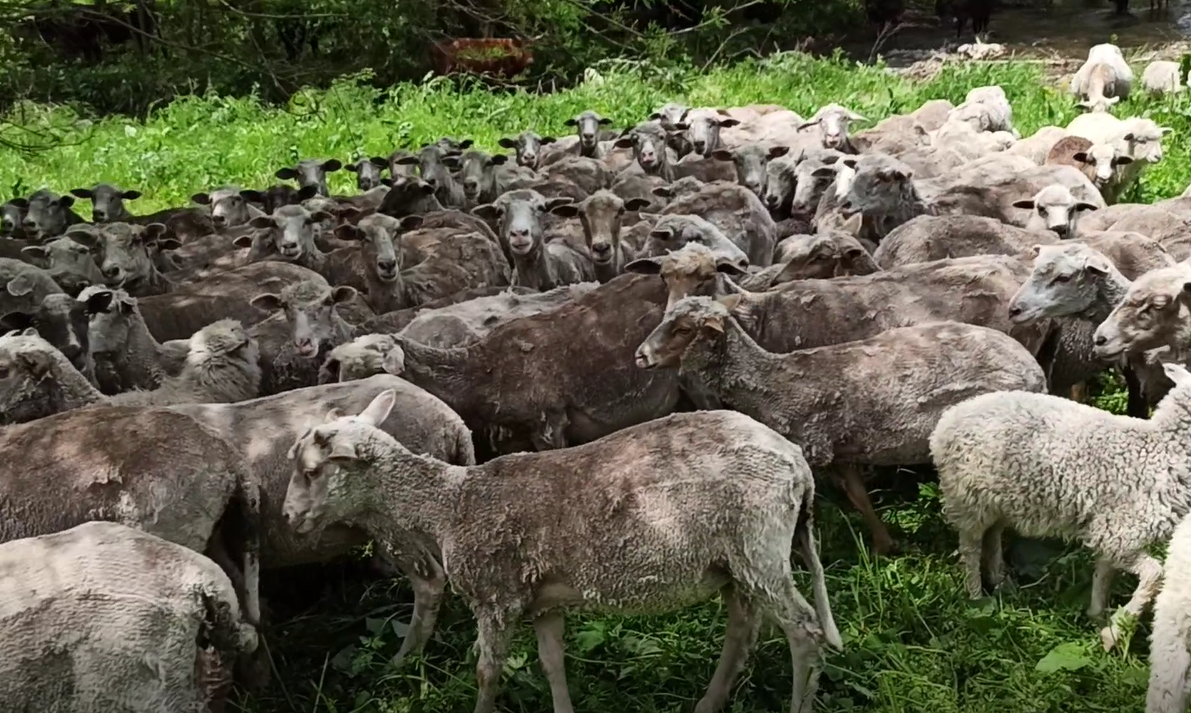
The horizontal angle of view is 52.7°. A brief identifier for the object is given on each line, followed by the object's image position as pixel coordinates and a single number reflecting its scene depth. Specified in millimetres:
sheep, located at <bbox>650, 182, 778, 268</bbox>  8594
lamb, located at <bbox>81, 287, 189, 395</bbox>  6320
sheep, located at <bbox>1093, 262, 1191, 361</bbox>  5637
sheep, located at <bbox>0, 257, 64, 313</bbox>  7078
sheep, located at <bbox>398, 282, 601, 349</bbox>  6625
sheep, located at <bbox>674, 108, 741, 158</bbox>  12469
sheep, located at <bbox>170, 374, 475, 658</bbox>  4840
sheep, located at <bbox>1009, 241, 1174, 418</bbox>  5934
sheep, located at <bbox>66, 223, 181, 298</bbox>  8008
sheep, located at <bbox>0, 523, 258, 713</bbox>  3533
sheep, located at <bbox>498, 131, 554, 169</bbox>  12289
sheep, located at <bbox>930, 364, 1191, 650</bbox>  4516
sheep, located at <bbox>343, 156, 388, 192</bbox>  11773
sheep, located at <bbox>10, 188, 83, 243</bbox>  9828
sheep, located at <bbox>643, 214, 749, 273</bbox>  7719
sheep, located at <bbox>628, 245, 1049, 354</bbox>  6168
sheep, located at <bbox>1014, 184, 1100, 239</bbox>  7770
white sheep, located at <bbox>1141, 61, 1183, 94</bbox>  15523
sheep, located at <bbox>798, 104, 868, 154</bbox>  11773
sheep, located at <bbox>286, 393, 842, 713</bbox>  4055
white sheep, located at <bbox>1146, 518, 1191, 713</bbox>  3725
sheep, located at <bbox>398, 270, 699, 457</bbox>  6004
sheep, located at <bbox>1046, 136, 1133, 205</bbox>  9859
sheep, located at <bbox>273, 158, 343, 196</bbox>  11188
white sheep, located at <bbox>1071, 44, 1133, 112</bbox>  15125
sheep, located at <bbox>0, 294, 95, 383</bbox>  6344
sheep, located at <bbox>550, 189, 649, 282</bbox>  8070
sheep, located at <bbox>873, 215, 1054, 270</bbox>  7367
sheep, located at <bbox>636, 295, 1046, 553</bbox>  5301
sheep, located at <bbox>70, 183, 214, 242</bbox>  9867
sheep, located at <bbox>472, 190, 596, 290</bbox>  8094
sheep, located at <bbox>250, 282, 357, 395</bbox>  6477
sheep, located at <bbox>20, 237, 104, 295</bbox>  7809
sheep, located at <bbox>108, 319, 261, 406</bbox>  6008
